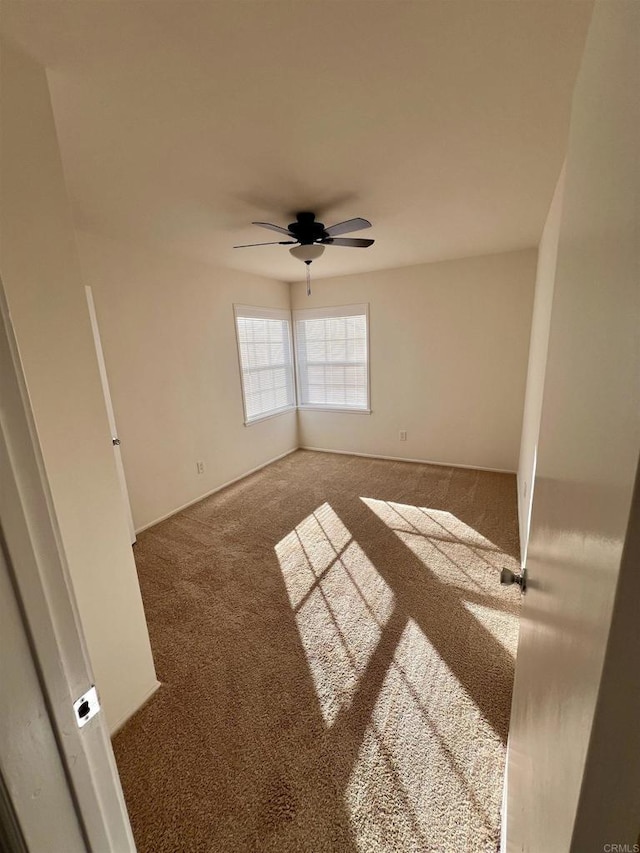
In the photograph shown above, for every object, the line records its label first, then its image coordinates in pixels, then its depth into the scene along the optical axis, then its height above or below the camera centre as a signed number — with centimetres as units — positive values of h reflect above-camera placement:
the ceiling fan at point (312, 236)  218 +73
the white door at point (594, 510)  30 -20
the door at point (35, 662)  45 -41
